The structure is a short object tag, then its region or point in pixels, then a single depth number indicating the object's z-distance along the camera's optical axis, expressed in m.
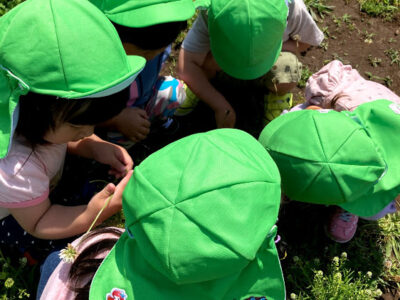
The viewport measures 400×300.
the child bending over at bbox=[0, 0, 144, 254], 1.12
